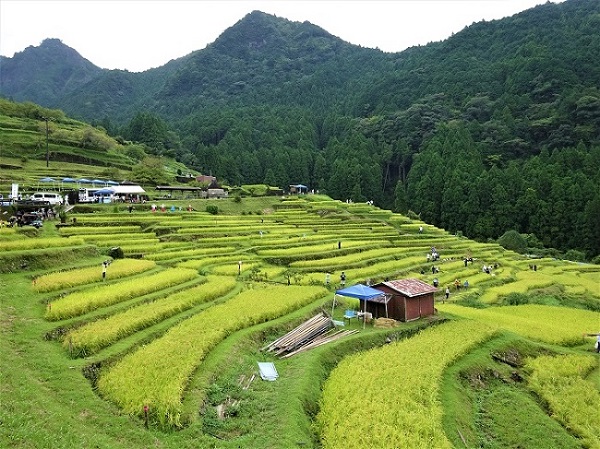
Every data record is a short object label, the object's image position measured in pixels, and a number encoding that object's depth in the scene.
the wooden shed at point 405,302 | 20.20
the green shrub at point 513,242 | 52.53
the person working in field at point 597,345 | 19.01
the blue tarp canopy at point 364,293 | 19.88
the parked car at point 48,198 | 35.16
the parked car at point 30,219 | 29.37
